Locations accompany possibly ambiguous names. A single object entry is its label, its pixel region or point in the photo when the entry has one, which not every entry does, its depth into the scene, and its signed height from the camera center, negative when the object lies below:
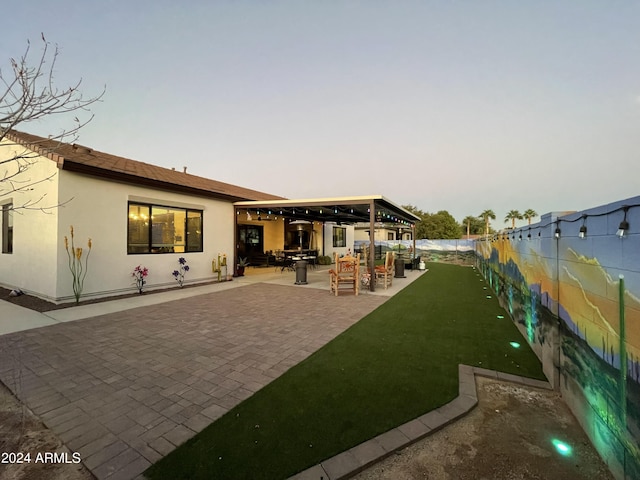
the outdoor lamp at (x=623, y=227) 1.64 +0.08
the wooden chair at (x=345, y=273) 8.13 -0.99
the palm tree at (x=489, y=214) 58.06 +5.87
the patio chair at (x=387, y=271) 9.28 -1.05
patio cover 9.08 +1.46
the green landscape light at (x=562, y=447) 2.03 -1.62
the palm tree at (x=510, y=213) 49.83 +5.06
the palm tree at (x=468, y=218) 61.18 +5.02
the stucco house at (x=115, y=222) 6.55 +0.58
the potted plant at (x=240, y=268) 11.76 -1.20
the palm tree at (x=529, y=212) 45.78 +4.97
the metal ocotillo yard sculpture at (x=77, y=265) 6.52 -0.59
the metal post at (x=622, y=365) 1.68 -0.79
